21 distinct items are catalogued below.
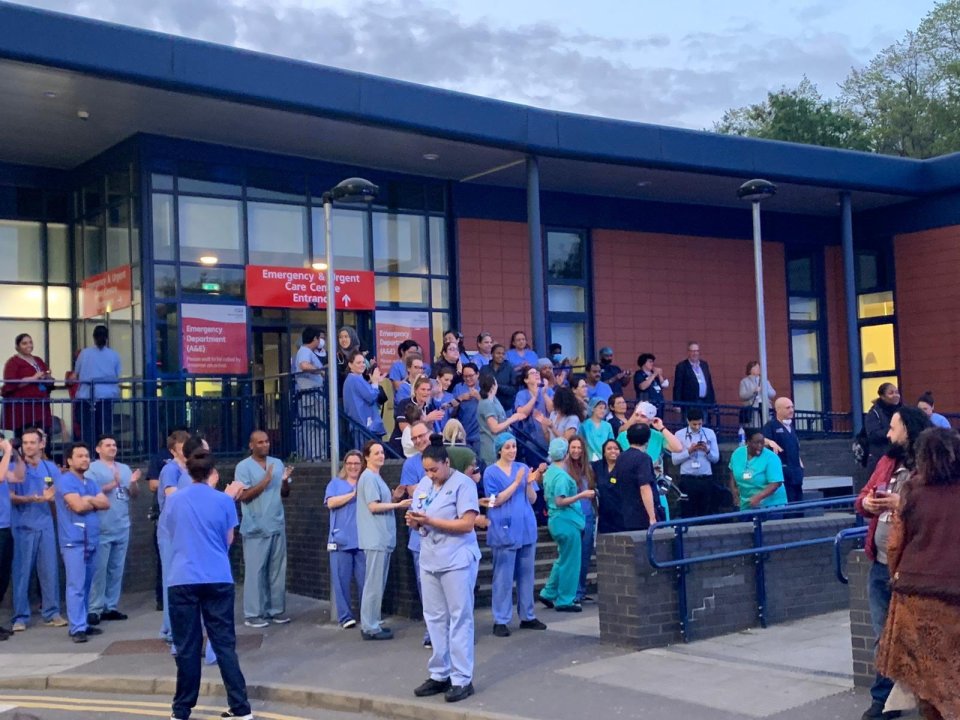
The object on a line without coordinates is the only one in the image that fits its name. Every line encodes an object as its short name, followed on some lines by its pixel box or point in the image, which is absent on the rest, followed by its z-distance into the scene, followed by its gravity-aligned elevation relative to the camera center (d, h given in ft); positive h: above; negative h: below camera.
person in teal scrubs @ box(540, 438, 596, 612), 40.83 -4.18
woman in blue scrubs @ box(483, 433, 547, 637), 37.60 -4.15
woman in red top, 50.70 +1.11
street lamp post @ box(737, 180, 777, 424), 52.08 +6.72
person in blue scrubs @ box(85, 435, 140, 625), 43.19 -4.24
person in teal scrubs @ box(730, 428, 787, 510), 45.73 -3.08
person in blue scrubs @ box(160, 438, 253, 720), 27.76 -4.28
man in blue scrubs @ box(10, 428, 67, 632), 42.55 -3.90
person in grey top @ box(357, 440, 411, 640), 38.91 -4.01
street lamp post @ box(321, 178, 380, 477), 41.92 +2.28
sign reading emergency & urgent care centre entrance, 62.49 +6.29
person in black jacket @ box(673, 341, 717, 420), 71.36 +0.82
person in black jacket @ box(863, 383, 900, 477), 47.73 -1.24
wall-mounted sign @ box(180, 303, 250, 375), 59.82 +3.57
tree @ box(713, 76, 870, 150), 171.12 +37.74
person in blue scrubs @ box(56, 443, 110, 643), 41.06 -3.75
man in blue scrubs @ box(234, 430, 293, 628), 42.24 -4.40
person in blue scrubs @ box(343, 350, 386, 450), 47.80 +0.15
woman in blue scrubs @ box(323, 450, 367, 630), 40.57 -4.31
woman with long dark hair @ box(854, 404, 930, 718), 24.09 -2.19
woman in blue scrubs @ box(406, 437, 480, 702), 29.73 -4.12
